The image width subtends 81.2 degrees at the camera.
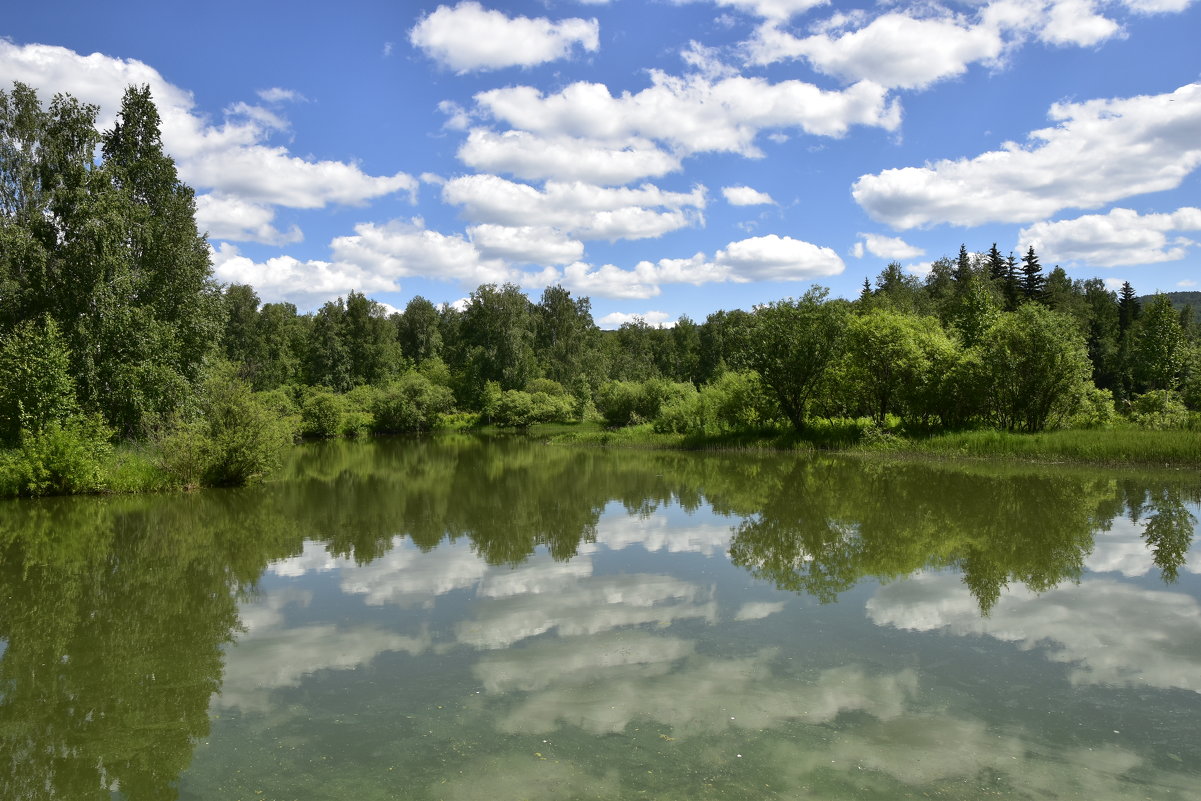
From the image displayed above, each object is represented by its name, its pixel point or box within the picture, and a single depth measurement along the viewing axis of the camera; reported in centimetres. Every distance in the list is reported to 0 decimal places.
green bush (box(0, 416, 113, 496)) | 1894
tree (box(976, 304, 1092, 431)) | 2603
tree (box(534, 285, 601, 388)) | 6831
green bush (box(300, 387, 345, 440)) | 5397
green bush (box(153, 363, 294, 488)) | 2136
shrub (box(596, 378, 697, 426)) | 4462
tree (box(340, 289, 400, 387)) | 6825
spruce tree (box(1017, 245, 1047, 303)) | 5347
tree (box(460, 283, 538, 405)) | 6594
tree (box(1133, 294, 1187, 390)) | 3856
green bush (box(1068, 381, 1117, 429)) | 2720
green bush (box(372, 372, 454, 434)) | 5909
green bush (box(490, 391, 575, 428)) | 5834
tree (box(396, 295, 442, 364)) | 7856
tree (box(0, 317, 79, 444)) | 1934
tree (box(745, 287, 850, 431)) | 3284
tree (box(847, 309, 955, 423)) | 2966
